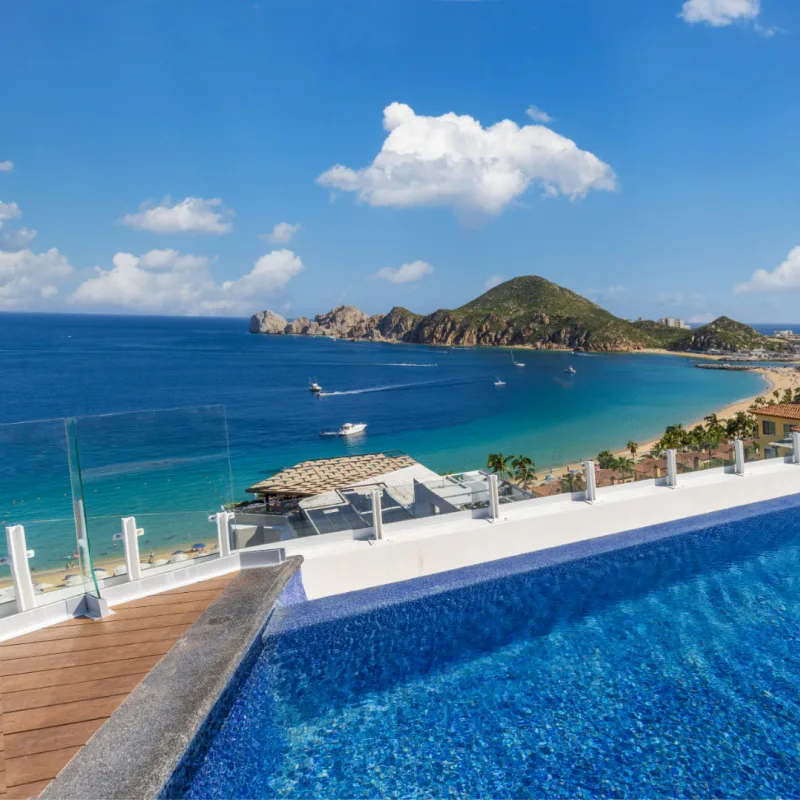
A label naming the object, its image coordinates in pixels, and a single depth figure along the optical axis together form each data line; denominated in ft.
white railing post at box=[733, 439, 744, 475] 35.29
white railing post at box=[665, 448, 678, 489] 33.27
